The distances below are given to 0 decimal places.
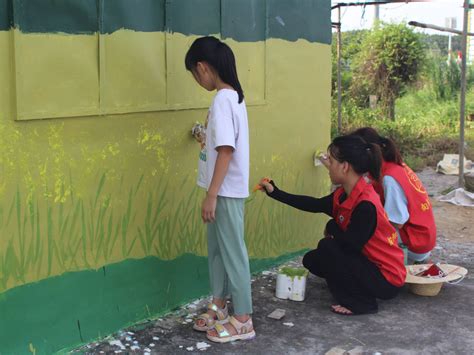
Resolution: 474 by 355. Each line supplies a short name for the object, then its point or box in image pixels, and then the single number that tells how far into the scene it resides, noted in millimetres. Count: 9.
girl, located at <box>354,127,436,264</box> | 4453
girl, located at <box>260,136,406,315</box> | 3963
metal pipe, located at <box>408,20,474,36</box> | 8455
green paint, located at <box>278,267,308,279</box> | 4273
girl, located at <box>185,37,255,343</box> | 3361
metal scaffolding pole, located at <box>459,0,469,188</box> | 7695
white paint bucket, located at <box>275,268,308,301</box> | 4262
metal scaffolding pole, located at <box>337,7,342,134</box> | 9305
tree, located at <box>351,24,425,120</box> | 15977
